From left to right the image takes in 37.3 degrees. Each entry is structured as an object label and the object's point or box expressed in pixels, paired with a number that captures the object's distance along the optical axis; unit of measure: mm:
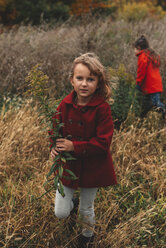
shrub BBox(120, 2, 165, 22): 11320
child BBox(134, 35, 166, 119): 4195
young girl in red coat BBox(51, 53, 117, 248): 1713
